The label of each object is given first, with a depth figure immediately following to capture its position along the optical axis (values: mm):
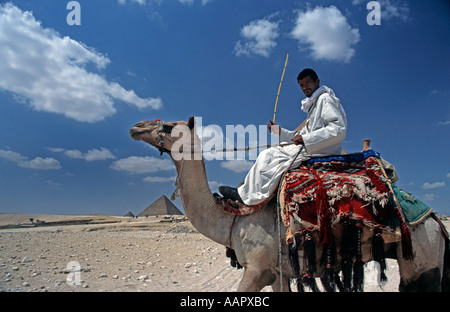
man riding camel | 3504
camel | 3105
